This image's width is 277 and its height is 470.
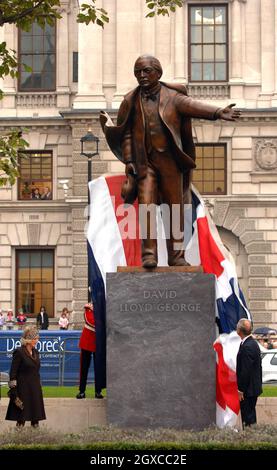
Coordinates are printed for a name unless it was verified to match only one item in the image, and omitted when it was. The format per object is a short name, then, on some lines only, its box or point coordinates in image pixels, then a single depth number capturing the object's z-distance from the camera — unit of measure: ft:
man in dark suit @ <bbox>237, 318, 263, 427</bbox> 64.59
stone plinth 62.39
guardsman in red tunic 67.87
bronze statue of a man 63.77
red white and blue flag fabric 66.18
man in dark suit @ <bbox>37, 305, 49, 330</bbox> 176.55
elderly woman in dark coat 63.72
